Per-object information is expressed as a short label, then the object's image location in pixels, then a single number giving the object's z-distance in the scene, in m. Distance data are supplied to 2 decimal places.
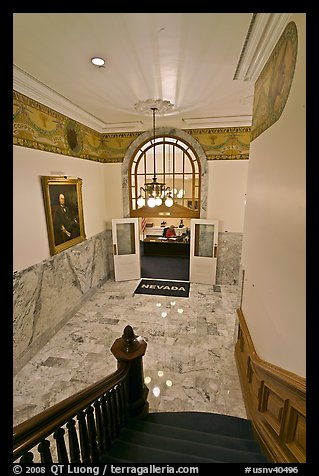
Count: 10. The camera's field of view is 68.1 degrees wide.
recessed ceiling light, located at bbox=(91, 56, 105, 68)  2.86
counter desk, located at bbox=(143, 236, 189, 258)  9.23
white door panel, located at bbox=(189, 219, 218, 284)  6.52
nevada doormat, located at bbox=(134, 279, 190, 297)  6.30
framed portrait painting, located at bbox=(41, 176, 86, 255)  4.28
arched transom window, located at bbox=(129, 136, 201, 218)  6.55
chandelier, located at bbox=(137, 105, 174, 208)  4.81
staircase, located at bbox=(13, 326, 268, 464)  1.34
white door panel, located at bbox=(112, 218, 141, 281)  6.87
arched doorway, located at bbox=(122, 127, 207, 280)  6.29
